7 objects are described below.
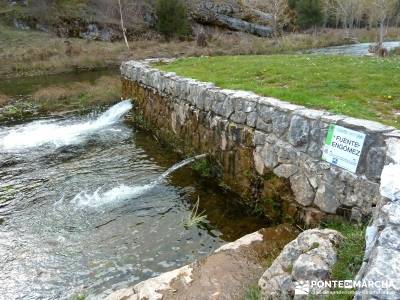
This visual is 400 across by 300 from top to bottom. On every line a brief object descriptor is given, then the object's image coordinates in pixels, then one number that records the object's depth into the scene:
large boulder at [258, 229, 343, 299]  3.49
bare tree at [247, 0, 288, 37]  37.34
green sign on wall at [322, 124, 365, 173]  4.82
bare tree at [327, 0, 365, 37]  50.97
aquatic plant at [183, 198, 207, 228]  6.65
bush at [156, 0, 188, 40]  39.34
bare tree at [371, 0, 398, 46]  27.71
